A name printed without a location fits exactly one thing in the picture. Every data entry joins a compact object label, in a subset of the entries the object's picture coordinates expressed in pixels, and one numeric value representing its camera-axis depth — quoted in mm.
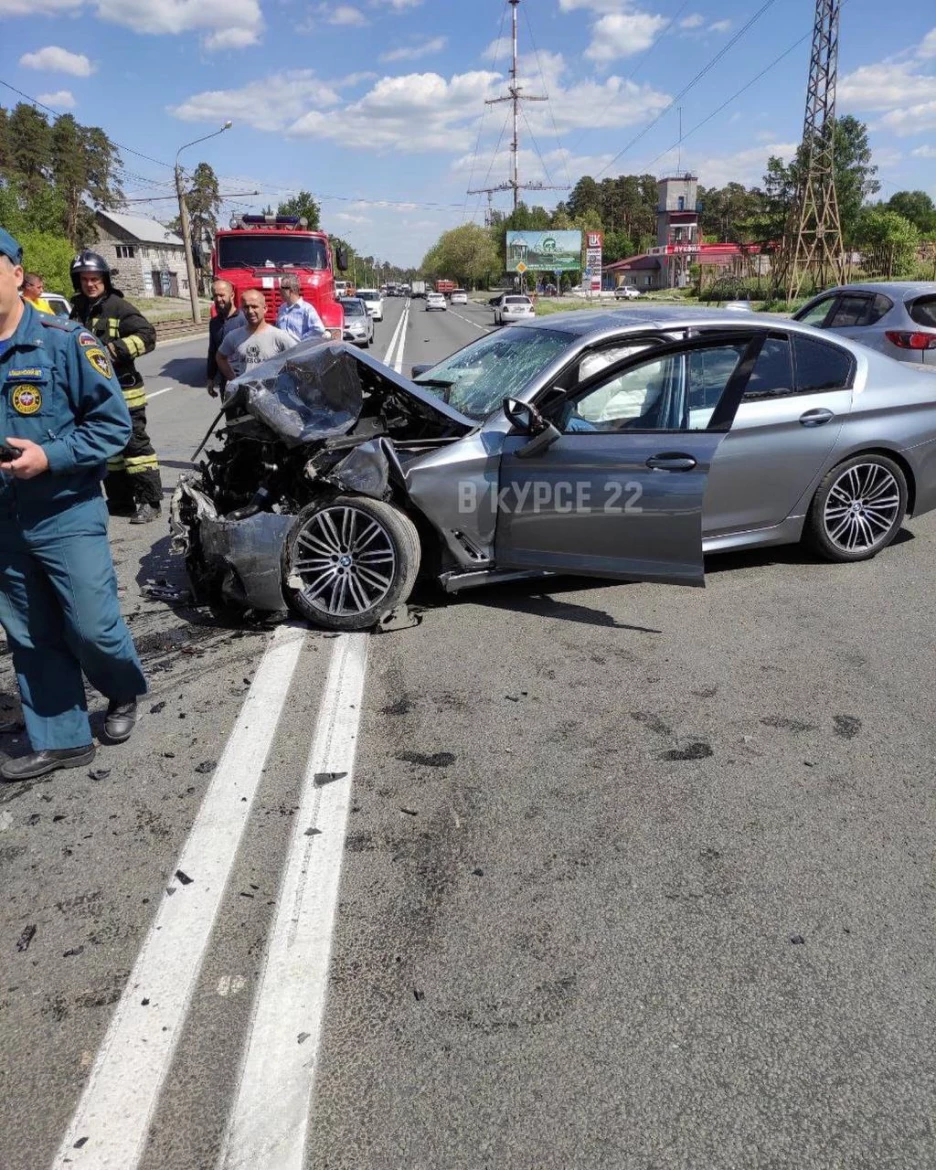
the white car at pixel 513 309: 42131
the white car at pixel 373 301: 47266
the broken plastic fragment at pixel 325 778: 3365
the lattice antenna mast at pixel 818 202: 33656
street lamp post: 41219
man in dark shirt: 7391
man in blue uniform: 3076
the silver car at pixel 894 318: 9180
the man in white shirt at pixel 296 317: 7969
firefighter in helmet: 6641
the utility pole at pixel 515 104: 73625
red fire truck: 16453
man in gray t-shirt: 6652
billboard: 77188
